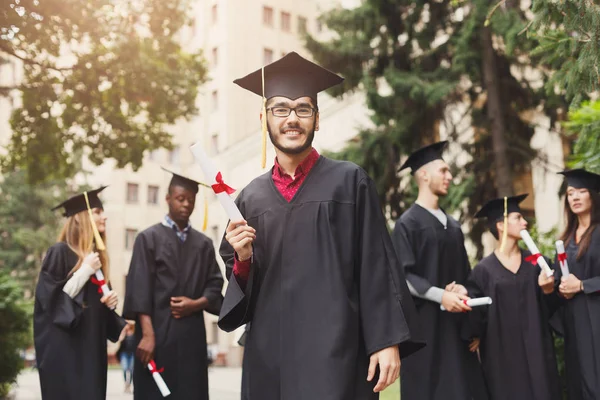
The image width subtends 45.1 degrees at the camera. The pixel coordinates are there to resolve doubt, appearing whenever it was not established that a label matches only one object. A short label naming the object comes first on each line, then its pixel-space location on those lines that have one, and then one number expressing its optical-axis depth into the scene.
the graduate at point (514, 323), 6.40
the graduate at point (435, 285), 5.72
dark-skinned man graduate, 6.32
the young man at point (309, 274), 3.23
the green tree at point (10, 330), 10.53
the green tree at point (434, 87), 13.34
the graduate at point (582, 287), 6.09
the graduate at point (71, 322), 6.05
